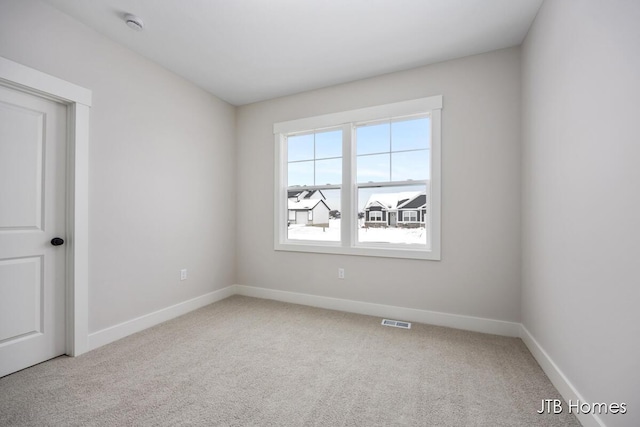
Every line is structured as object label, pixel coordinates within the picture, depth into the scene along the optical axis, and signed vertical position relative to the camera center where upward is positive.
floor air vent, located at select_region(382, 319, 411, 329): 2.89 -1.20
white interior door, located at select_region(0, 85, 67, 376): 1.99 -0.13
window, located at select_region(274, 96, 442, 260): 3.06 +0.40
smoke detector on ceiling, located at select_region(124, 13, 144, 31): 2.25 +1.60
